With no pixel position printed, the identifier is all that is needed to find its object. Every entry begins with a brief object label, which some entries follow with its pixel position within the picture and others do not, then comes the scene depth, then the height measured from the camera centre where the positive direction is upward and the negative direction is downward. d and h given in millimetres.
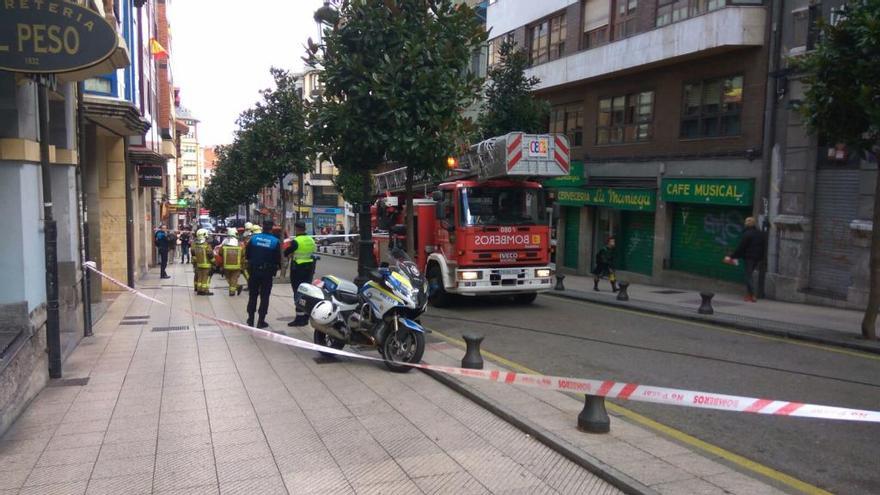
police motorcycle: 7477 -1274
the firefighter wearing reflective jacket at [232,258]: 15633 -1273
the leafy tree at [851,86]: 8945 +1901
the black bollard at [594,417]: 5352 -1697
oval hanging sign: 6203 +1627
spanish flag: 23448 +6006
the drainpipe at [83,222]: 9875 -315
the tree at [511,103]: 19922 +3315
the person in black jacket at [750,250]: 14328 -779
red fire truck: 12766 -241
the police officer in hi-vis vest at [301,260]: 10672 -889
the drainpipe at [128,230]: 16891 -700
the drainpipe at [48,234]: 6980 -346
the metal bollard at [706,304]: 12578 -1749
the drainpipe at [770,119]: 15359 +2301
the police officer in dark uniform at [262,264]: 10453 -937
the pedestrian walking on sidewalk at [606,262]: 16734 -1306
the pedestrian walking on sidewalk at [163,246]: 21109 -1373
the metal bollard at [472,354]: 7270 -1627
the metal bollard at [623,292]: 14961 -1850
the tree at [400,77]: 9992 +2049
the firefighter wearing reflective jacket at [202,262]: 15641 -1403
